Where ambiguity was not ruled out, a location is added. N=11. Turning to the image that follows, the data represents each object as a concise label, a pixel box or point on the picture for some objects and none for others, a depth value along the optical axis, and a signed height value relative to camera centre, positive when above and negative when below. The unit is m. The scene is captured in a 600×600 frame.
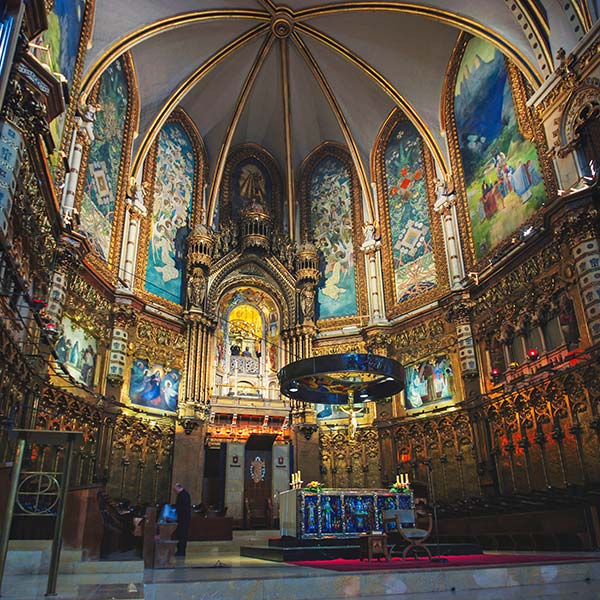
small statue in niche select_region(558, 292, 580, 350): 14.90 +5.10
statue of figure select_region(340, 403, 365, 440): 16.40 +3.06
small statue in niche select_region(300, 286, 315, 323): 24.89 +9.43
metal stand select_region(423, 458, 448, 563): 9.88 -0.69
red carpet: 8.66 -0.71
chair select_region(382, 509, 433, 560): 10.41 -0.16
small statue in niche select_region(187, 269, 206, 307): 23.03 +9.42
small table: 10.33 -0.44
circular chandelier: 13.85 +3.86
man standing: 12.53 +0.16
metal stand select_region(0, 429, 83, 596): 5.80 +0.50
